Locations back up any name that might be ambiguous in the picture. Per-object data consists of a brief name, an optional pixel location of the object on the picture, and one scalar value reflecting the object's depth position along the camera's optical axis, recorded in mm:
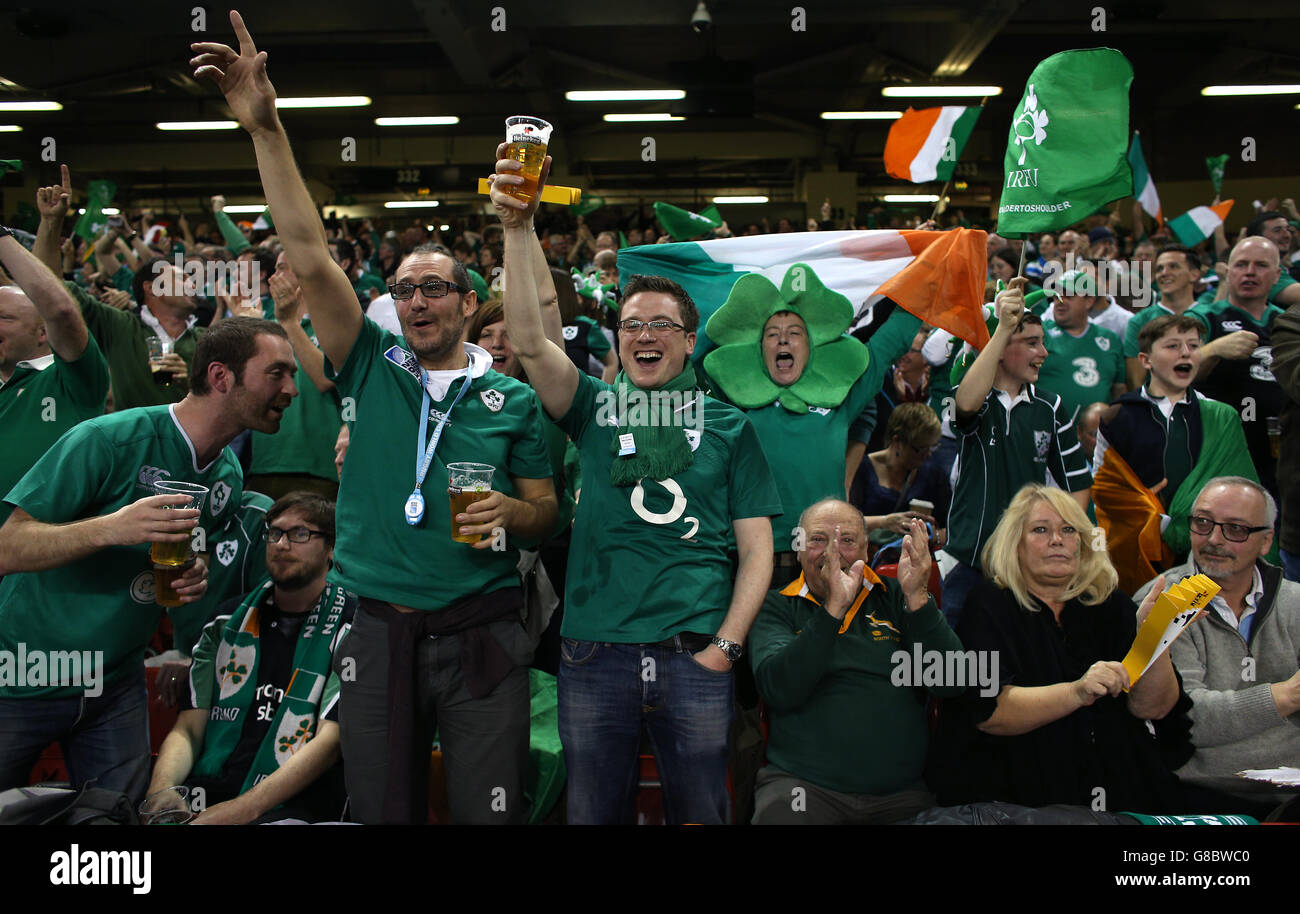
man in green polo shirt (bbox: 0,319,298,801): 2822
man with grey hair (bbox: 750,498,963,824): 3012
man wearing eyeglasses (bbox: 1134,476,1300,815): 3137
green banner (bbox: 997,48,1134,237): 3959
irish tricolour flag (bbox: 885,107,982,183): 4809
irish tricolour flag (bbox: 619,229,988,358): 4219
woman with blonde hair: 3014
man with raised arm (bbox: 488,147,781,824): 2840
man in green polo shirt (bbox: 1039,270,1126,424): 5625
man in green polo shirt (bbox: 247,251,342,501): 4316
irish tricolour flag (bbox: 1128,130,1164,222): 7277
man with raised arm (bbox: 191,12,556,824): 2721
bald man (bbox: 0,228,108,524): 3424
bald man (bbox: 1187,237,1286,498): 4883
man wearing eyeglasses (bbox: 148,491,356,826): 3102
